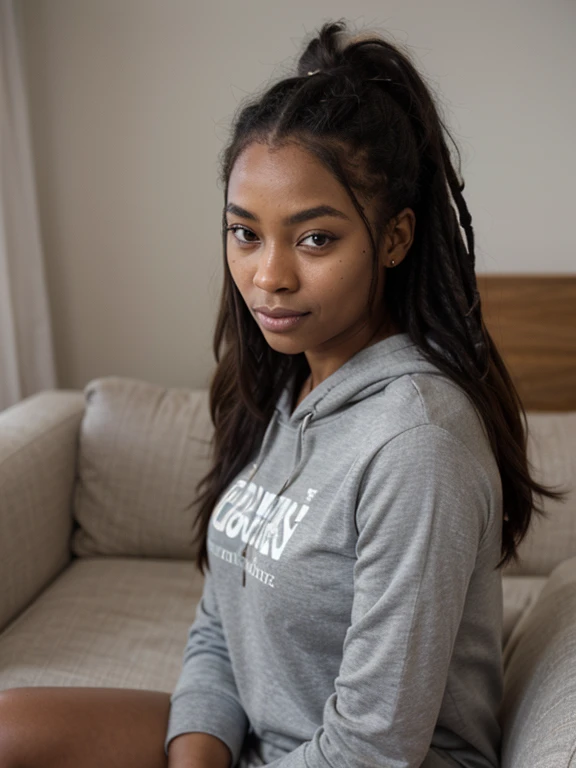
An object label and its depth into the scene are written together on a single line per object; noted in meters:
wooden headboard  2.16
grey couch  1.54
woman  0.86
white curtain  2.23
